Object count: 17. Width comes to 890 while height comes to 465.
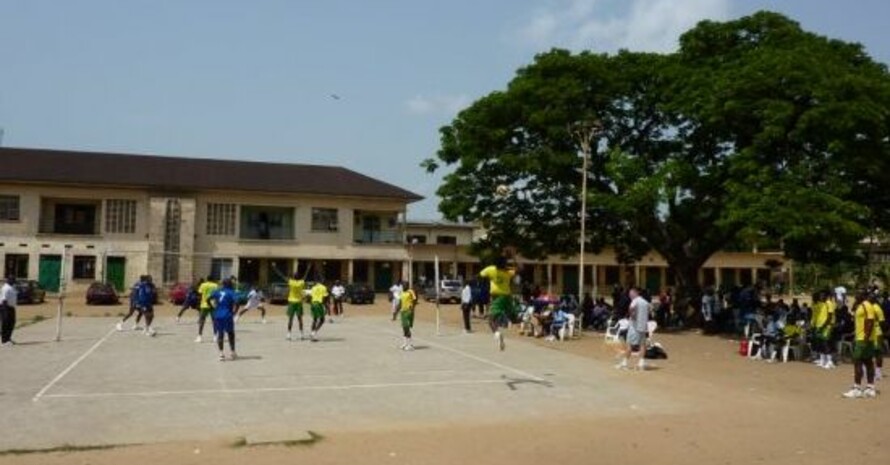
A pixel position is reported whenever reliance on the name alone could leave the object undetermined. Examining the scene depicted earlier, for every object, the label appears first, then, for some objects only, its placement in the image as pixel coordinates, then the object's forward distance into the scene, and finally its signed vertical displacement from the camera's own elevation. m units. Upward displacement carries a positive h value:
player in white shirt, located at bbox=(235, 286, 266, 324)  33.00 -0.76
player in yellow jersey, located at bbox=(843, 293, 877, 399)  15.29 -0.94
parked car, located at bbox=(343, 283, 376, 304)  52.97 -0.69
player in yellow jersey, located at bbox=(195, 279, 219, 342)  23.06 -0.47
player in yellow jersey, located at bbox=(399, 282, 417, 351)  21.28 -0.67
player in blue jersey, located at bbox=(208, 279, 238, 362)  18.16 -0.66
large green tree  24.58 +4.56
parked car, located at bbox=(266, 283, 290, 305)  51.31 -0.74
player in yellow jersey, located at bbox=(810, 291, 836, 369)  20.34 -0.80
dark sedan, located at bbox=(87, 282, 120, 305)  46.59 -0.88
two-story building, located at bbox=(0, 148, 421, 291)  54.75 +3.97
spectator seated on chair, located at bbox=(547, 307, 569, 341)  25.55 -1.14
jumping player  19.20 -0.15
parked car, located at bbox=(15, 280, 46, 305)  45.19 -0.78
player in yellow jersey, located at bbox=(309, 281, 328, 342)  23.28 -0.59
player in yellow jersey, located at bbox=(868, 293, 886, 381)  15.49 -0.75
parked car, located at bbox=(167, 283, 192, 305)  48.00 -0.78
